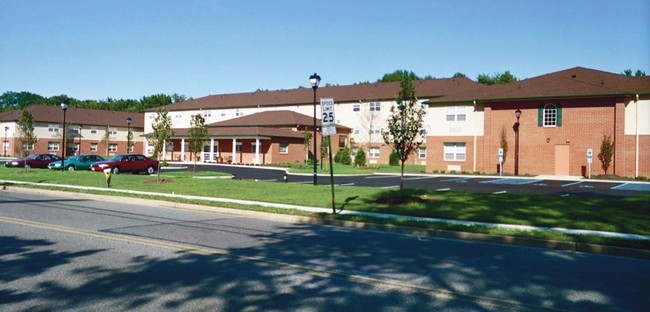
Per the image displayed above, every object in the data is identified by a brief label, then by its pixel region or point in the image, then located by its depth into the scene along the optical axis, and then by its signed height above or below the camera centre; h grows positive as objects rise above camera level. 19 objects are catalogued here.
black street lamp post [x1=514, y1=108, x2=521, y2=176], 37.16 +0.97
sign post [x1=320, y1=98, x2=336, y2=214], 14.80 +1.09
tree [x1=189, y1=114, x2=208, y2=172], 30.55 +1.15
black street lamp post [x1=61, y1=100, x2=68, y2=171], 34.28 +3.01
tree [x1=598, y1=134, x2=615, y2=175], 33.56 +0.61
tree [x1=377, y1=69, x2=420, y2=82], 92.31 +14.37
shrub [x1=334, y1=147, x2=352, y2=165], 52.69 -0.01
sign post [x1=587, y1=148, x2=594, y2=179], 32.40 +0.33
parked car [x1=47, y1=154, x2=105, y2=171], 38.19 -0.80
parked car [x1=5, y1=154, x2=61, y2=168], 39.88 -0.76
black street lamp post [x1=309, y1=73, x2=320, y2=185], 22.00 +3.13
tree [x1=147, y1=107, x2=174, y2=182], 26.73 +1.15
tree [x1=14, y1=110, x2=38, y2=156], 40.66 +1.44
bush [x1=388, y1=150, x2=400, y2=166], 52.50 -0.22
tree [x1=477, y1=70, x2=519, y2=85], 73.53 +11.22
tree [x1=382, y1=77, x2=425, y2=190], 17.20 +1.19
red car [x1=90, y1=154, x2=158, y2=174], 34.12 -0.72
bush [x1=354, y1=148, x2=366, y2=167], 48.53 -0.16
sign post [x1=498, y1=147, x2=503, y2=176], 35.38 -0.08
